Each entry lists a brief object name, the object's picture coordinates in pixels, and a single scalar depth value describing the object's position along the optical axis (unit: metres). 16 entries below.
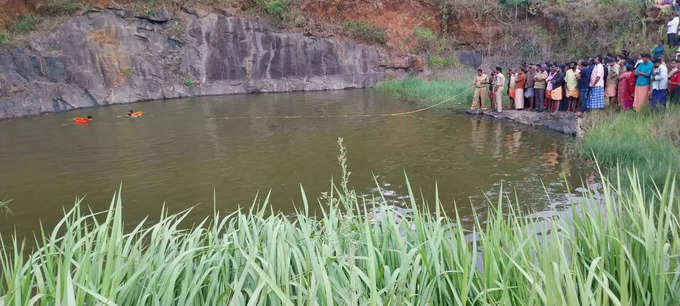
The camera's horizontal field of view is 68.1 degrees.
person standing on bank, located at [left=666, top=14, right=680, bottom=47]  13.89
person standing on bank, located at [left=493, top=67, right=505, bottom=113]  13.41
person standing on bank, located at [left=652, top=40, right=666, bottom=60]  11.26
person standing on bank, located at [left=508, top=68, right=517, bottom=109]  13.63
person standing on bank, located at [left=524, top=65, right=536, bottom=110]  12.97
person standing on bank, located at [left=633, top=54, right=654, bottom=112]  9.67
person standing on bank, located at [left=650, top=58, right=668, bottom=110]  9.25
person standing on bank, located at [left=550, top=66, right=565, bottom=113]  11.91
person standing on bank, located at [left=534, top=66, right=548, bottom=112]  12.58
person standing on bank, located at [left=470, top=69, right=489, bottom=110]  13.80
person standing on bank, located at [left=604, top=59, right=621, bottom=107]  10.78
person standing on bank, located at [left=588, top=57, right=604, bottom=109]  10.74
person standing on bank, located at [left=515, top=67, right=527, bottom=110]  13.31
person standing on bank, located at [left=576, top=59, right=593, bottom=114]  11.13
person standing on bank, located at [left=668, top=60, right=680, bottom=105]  9.22
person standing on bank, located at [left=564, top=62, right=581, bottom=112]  11.54
